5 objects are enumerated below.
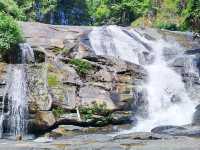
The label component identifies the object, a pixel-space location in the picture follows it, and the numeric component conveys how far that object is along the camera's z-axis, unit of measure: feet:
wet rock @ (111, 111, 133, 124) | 81.20
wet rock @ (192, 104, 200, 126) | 75.49
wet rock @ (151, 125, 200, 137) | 60.44
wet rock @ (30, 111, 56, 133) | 74.54
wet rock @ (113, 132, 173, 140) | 51.93
